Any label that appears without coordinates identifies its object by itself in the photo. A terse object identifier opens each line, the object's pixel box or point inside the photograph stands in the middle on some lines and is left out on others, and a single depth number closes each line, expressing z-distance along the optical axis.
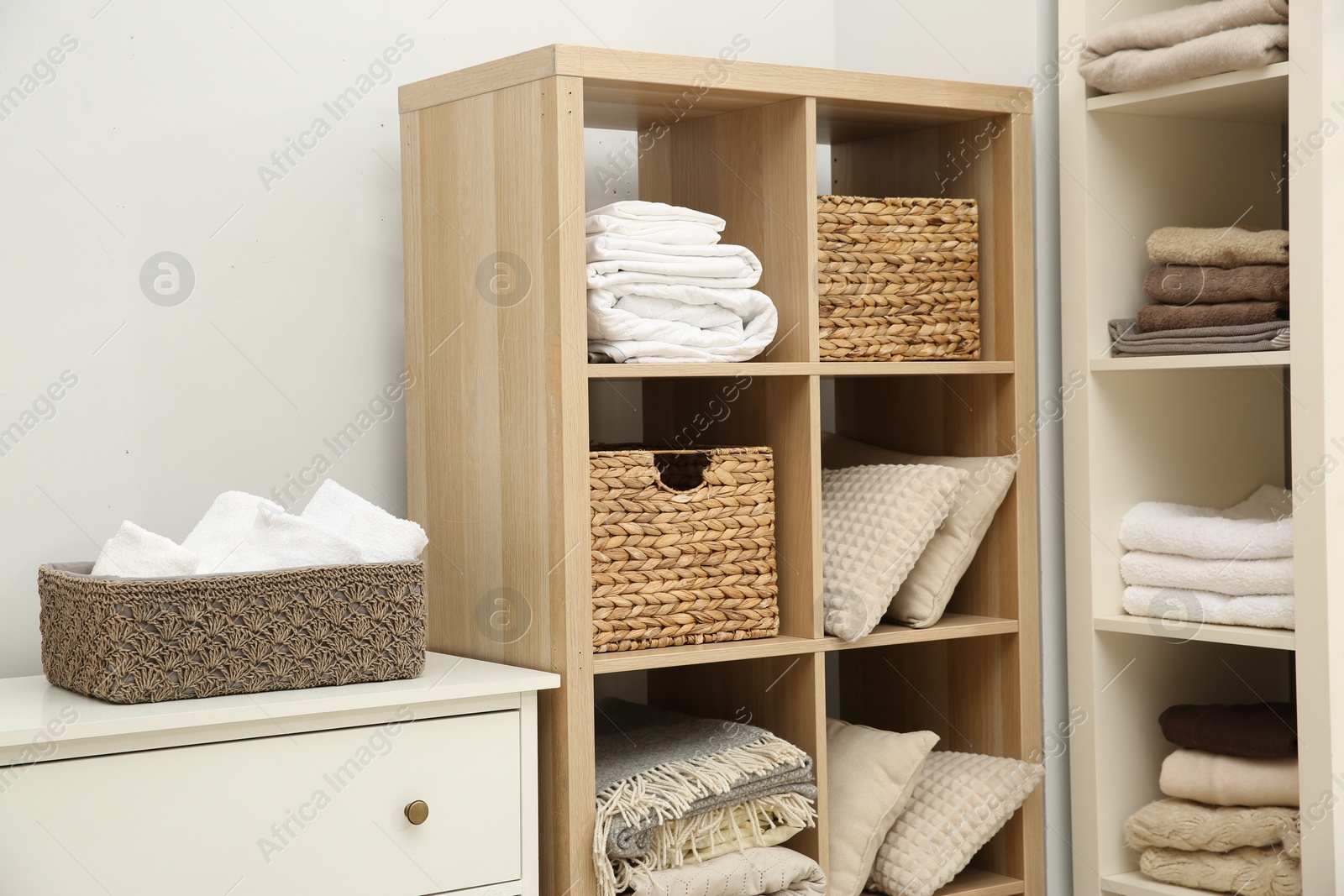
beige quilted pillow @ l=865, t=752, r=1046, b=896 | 1.90
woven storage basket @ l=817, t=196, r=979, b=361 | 1.89
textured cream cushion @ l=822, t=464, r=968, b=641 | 1.84
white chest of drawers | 1.36
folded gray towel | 1.77
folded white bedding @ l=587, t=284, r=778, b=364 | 1.71
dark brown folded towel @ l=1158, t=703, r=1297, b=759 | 1.82
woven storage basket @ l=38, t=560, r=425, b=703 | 1.46
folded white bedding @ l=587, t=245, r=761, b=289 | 1.71
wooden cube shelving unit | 1.67
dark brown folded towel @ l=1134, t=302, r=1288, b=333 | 1.78
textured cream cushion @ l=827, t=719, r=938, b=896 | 1.87
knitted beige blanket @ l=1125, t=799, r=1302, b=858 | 1.79
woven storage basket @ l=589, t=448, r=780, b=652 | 1.71
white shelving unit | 1.68
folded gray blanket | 1.66
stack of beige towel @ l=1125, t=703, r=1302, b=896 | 1.80
